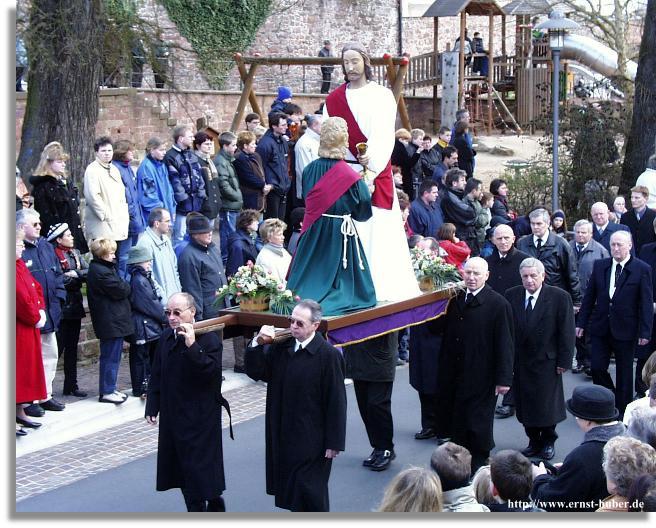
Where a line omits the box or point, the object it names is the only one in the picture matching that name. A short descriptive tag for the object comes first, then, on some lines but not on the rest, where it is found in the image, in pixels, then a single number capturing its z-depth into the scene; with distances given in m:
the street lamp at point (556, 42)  16.02
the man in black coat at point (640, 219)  13.67
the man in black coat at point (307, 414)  7.49
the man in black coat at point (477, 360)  9.09
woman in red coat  9.30
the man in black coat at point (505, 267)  10.77
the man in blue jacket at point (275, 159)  14.01
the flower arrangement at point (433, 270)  9.31
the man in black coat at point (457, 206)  13.94
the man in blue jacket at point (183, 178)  12.52
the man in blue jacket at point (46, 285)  9.80
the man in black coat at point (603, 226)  12.94
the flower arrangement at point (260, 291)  8.22
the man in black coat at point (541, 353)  9.62
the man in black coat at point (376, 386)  9.23
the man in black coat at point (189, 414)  7.59
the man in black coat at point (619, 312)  10.66
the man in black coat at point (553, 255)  11.68
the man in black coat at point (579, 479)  6.60
